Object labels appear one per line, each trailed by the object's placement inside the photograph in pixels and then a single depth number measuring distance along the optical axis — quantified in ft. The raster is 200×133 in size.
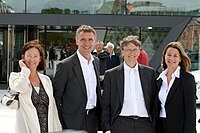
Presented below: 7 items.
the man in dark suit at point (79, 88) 13.28
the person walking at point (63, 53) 56.03
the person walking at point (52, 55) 55.67
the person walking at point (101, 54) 30.59
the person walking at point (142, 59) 30.68
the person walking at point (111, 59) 34.14
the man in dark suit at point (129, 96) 12.97
